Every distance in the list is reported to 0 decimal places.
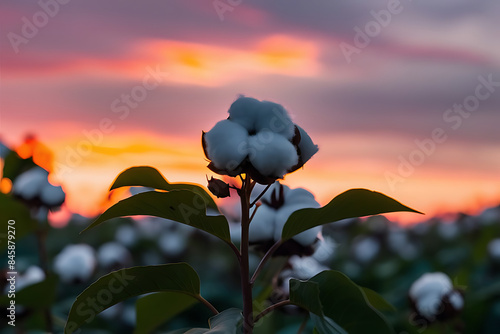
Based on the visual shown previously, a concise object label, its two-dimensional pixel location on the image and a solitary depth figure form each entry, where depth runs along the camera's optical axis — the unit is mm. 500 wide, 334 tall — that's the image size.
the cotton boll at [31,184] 2299
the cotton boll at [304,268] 2146
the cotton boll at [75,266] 3264
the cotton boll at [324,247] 1651
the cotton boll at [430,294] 2588
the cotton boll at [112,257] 4207
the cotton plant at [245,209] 1079
